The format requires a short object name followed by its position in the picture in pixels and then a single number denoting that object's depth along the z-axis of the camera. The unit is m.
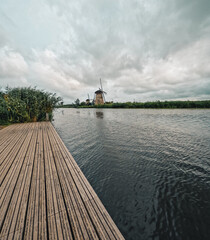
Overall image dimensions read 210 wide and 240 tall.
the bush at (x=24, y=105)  10.58
